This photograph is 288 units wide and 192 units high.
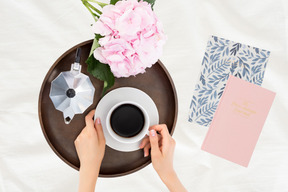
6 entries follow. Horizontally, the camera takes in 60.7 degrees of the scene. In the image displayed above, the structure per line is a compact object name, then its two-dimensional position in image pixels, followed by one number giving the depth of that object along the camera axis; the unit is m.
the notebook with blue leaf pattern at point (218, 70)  0.87
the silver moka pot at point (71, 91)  0.67
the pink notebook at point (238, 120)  0.87
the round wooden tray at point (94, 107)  0.70
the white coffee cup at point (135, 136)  0.66
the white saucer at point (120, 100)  0.70
